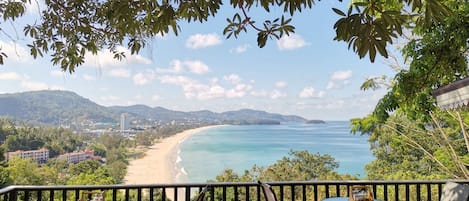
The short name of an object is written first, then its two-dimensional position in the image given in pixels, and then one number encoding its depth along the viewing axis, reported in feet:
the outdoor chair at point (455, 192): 9.39
